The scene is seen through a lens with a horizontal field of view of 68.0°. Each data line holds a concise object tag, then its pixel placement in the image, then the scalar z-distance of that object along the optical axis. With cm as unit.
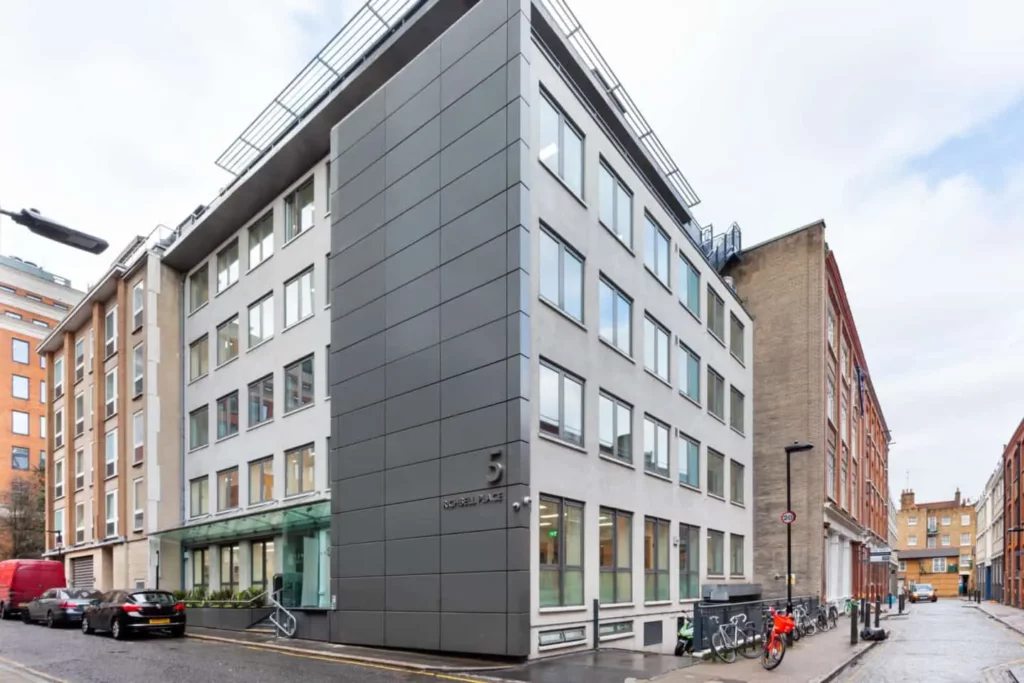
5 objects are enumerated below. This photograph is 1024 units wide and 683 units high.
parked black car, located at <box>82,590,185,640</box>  2030
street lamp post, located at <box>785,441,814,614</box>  2366
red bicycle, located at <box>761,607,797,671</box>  1523
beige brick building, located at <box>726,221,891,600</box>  3366
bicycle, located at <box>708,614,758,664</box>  1622
